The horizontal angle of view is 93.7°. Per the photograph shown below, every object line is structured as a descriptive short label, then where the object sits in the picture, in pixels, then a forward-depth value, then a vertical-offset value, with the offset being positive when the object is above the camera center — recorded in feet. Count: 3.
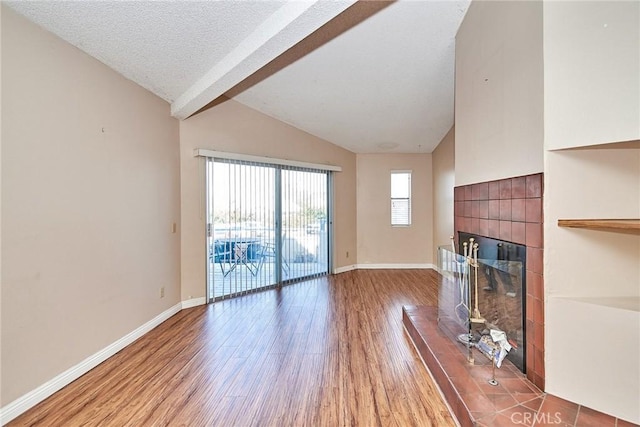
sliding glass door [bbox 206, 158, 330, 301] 13.35 -0.68
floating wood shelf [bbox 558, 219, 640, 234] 4.60 -0.23
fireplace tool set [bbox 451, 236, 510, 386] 7.08 -2.24
